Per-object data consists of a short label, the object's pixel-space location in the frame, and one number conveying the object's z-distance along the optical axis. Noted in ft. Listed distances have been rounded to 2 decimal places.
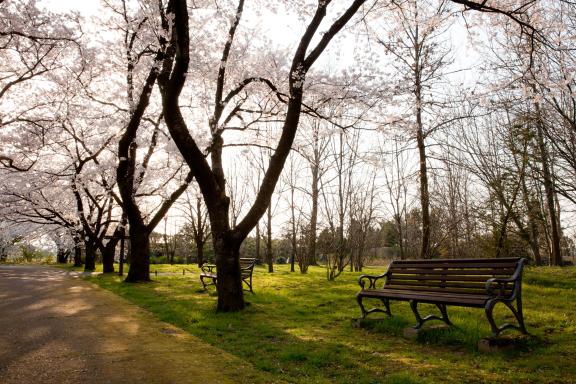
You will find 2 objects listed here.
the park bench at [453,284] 15.14
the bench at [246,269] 33.12
